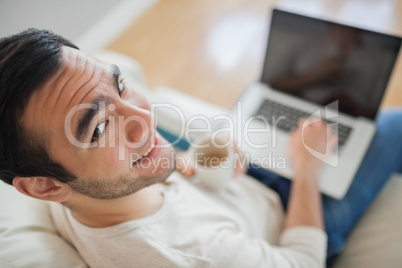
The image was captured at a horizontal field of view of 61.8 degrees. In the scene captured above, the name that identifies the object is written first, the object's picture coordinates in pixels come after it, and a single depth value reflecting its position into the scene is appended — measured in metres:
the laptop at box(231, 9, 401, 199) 0.97
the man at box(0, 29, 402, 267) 0.56
